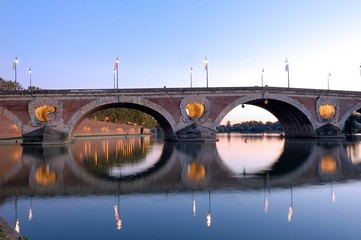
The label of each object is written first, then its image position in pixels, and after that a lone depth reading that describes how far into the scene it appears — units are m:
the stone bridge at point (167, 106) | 47.25
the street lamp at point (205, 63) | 53.00
